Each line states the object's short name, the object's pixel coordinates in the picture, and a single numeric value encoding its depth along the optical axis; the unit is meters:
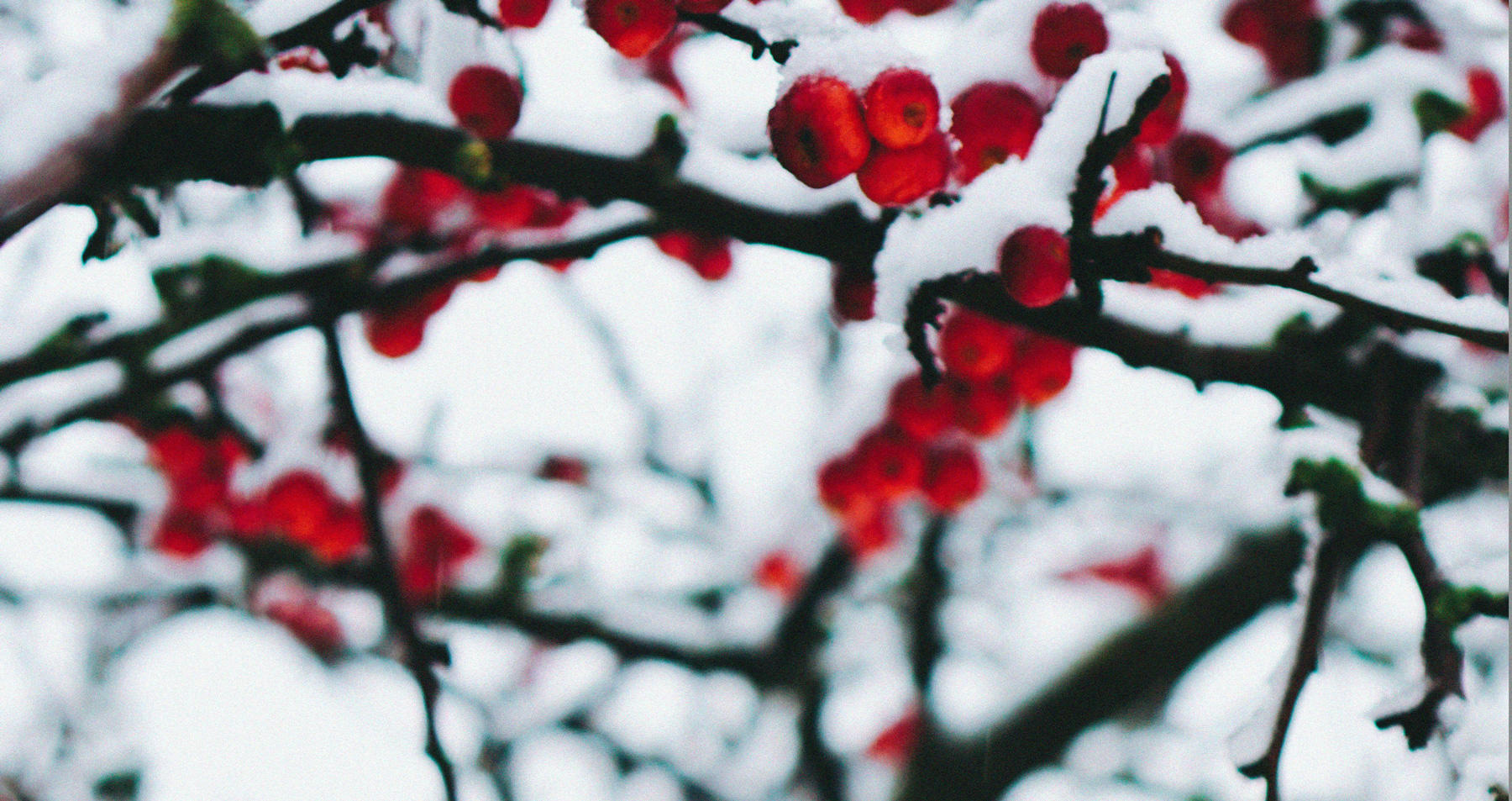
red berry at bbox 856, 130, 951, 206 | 1.27
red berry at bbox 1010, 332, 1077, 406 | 1.96
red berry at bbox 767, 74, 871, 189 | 1.22
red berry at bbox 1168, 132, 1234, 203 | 2.03
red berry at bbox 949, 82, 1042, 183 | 1.34
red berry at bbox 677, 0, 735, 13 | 1.23
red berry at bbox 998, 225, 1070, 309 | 1.13
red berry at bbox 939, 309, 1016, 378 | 1.75
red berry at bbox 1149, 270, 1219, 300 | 1.87
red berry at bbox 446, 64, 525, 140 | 1.37
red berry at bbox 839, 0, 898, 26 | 1.70
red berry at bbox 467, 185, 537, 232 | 2.12
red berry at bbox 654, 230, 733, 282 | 2.14
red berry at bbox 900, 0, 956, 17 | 1.89
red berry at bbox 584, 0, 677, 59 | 1.29
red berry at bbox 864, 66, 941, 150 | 1.21
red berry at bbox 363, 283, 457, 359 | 2.19
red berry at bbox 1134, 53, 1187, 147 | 1.39
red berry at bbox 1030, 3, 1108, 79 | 1.33
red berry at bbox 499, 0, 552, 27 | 1.47
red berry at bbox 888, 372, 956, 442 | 2.35
